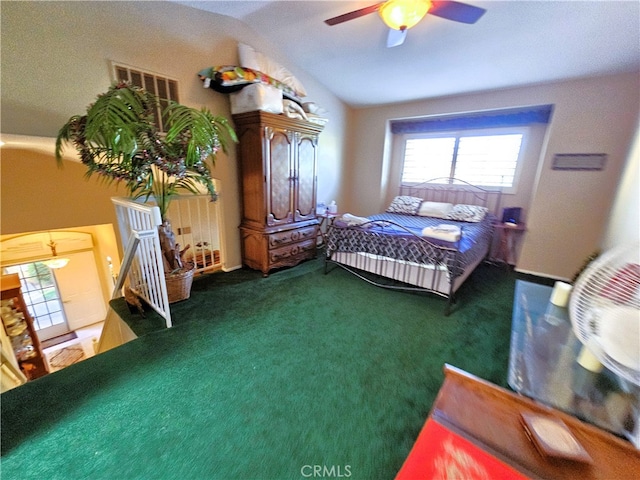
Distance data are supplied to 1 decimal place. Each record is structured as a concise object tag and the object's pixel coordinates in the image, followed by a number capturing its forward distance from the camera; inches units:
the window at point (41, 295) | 179.5
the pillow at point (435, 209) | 143.7
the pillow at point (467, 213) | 131.7
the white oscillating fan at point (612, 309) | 31.6
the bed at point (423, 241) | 92.1
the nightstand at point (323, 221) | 144.4
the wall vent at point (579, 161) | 110.0
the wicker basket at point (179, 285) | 91.1
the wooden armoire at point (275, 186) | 108.7
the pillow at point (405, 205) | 153.8
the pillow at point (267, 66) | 103.3
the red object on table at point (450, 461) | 24.6
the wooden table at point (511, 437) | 25.3
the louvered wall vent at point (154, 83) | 84.1
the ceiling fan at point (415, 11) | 61.4
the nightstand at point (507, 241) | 133.8
